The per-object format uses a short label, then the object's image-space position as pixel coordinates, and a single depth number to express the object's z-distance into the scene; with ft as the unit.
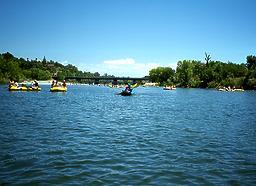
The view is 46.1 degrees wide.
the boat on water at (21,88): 263.49
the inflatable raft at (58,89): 273.99
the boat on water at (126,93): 245.84
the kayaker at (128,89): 244.63
